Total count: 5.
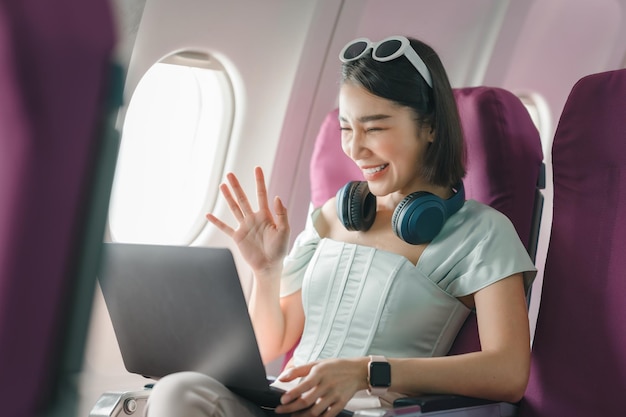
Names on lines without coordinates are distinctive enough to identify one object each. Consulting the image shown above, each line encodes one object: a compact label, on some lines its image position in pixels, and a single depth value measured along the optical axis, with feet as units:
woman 6.02
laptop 4.89
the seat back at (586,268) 6.06
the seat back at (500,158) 6.83
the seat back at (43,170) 1.36
